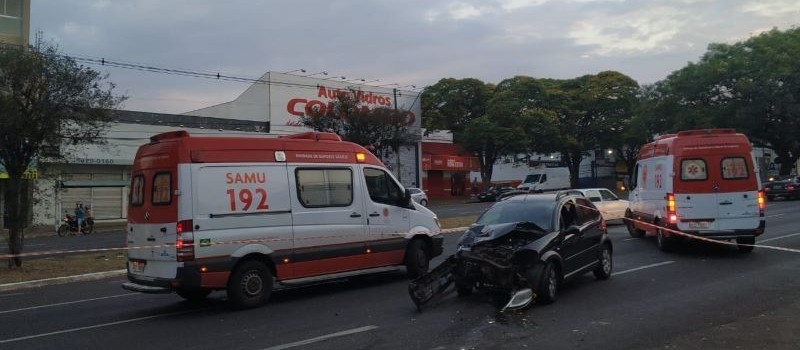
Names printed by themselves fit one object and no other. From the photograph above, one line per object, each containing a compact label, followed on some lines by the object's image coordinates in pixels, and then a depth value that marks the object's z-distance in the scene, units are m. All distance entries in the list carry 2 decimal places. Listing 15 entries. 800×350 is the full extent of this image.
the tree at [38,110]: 14.49
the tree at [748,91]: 42.19
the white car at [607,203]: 22.86
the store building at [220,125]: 35.12
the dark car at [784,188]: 36.75
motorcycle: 29.02
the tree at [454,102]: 55.97
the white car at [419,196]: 34.08
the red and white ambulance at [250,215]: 8.98
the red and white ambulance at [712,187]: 13.63
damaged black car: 8.69
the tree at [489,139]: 49.72
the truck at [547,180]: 52.09
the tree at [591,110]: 55.91
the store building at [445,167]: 55.28
